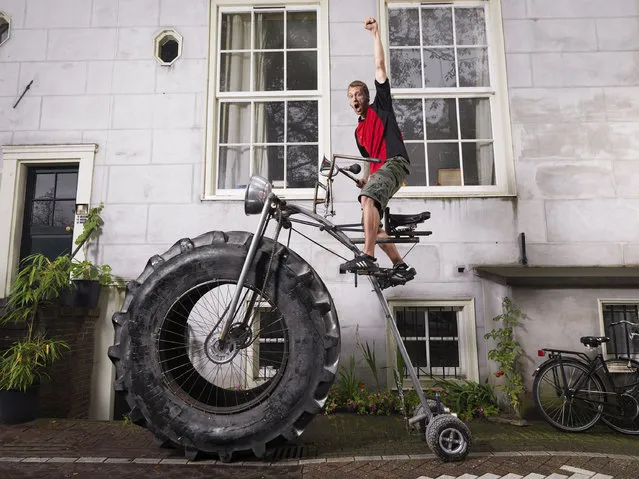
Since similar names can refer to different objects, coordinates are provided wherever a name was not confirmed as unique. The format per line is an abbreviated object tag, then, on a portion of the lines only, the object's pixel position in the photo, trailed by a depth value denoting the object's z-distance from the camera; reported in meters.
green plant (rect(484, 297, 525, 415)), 4.21
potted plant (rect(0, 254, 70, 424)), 3.73
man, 3.03
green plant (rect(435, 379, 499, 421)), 4.33
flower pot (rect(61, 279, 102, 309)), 4.64
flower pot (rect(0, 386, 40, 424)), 3.71
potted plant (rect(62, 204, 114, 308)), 4.67
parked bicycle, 4.13
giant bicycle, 2.66
